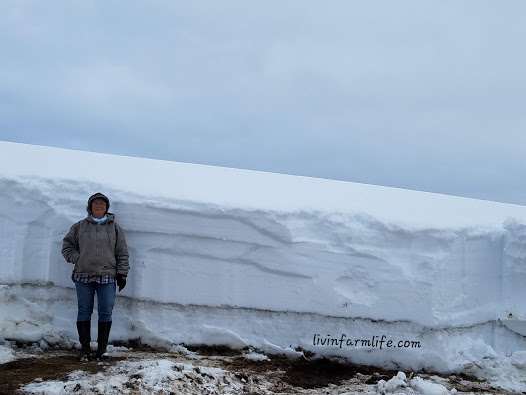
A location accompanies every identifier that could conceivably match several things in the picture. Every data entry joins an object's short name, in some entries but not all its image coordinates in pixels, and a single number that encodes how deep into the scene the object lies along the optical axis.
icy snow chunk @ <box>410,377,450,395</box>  5.13
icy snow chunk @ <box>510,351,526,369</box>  6.46
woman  5.49
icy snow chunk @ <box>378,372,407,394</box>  5.18
